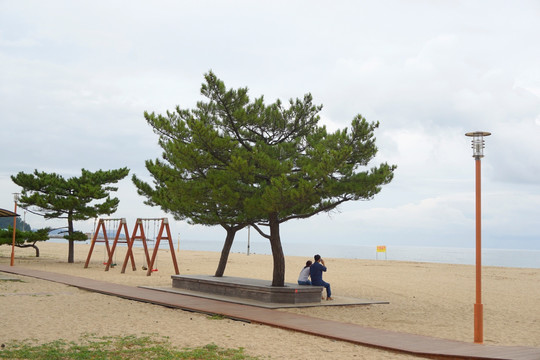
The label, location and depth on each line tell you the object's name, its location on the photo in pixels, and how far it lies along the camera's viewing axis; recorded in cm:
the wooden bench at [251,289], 1415
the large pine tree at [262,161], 1388
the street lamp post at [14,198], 2520
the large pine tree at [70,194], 2733
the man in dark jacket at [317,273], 1488
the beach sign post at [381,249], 5303
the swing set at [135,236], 2223
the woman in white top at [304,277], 1520
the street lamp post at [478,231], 952
